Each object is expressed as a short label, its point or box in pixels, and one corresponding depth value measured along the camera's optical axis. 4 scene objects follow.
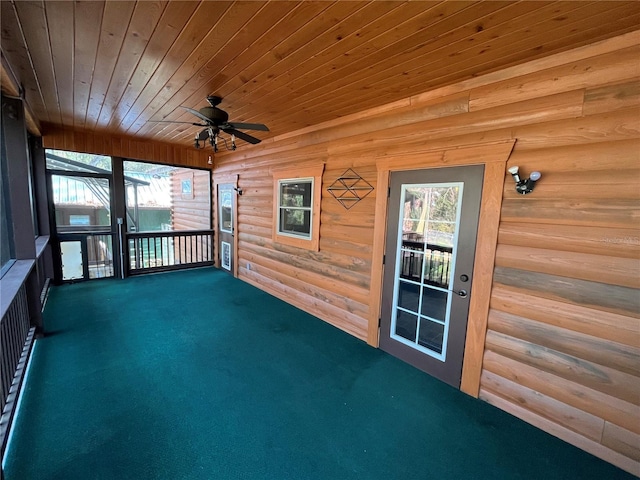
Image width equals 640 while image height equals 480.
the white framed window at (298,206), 3.82
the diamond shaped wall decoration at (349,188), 3.20
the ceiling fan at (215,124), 2.67
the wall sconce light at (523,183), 1.98
